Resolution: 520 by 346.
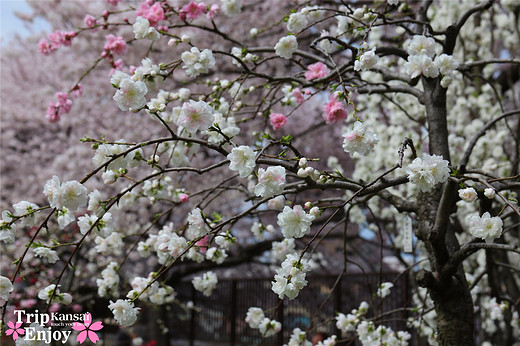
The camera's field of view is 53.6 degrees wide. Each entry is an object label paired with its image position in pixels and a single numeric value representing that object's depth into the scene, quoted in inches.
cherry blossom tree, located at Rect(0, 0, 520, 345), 62.8
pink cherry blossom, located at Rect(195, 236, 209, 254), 81.5
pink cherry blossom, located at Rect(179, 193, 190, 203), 93.7
